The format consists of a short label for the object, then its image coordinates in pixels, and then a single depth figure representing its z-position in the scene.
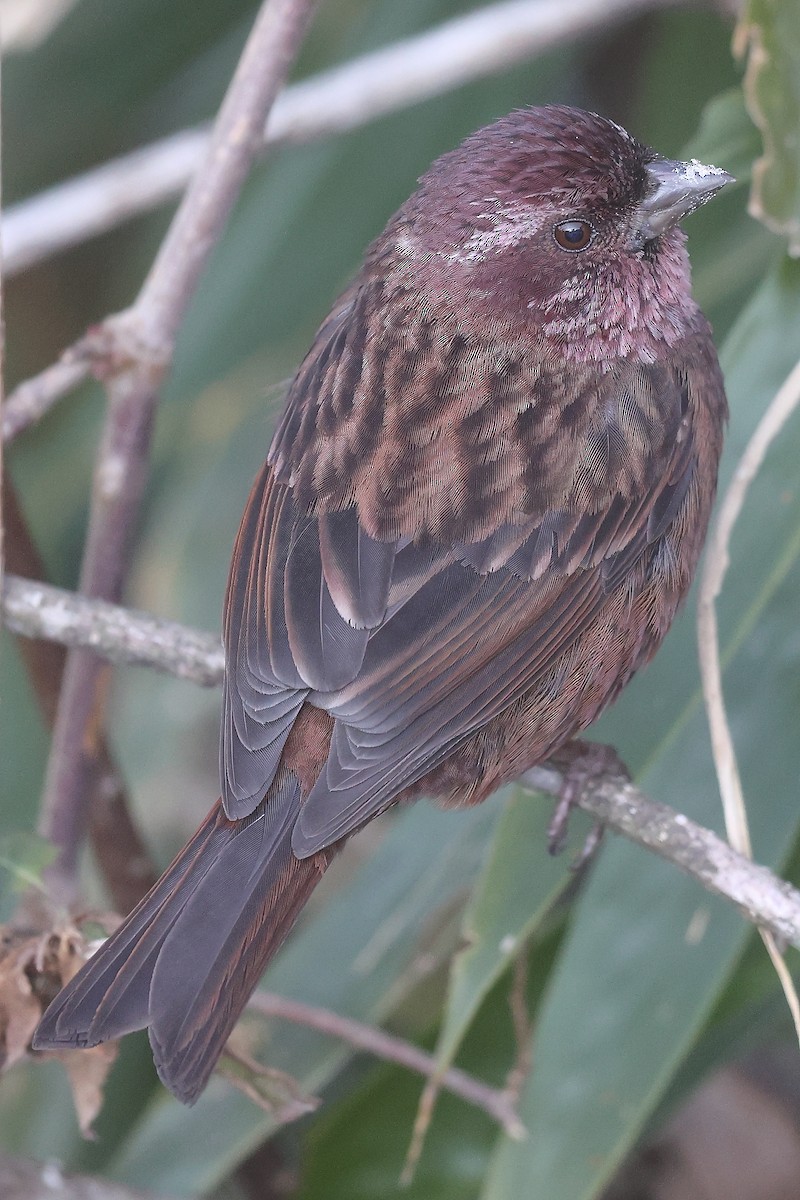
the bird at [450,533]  3.98
